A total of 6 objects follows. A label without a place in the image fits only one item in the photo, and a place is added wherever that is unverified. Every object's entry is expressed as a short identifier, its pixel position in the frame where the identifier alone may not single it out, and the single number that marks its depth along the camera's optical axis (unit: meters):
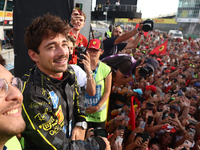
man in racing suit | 1.04
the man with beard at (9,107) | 0.71
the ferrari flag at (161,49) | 7.66
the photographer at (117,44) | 3.67
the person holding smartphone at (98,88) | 2.35
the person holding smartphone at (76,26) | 2.21
